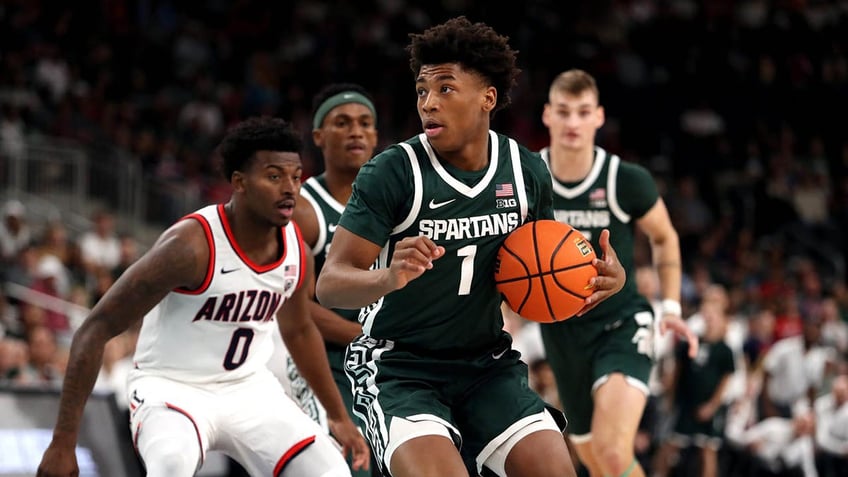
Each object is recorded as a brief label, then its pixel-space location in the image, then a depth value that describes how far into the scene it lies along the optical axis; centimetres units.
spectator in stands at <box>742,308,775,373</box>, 1445
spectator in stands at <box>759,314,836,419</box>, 1344
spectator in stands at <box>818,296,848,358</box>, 1428
